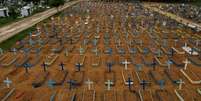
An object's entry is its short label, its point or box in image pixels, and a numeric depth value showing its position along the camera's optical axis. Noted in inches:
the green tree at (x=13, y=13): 2161.2
